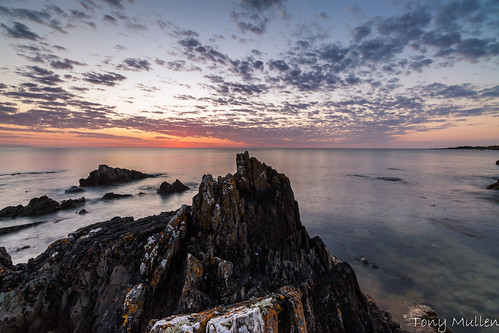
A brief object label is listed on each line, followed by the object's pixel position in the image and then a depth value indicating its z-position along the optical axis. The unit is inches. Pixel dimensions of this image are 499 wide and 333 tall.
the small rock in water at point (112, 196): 1725.0
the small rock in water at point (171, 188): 1990.7
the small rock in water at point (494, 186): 1986.2
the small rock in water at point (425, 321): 458.9
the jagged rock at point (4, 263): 402.1
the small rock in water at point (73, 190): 1970.7
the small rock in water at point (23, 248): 875.1
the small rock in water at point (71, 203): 1438.6
